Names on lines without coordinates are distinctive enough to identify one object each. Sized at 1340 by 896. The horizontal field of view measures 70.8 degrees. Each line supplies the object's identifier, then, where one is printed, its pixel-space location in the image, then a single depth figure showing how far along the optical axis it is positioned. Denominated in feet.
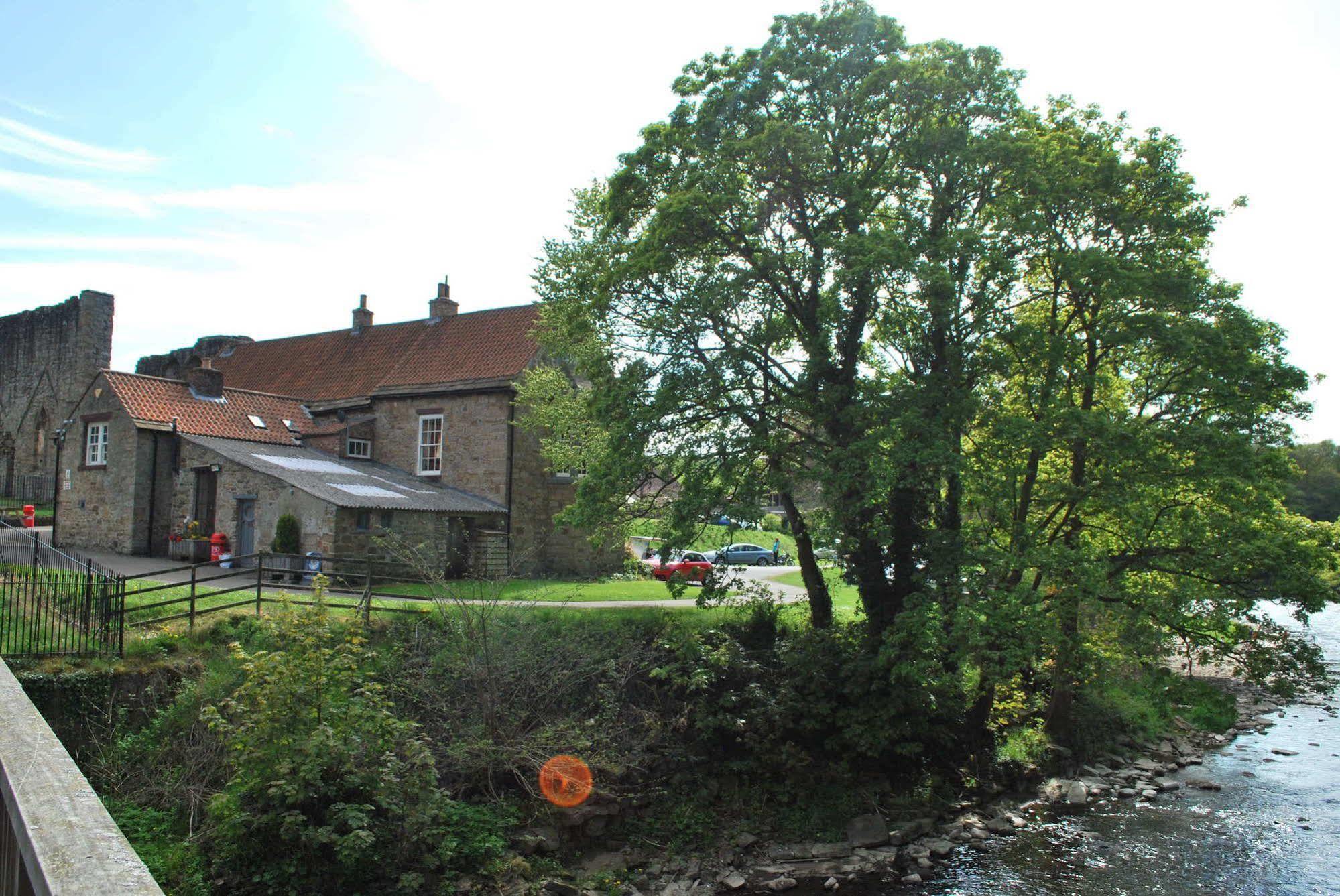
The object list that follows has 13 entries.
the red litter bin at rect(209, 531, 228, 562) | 81.56
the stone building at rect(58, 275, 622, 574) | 82.23
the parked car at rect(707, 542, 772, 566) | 140.67
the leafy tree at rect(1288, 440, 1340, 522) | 180.75
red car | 90.01
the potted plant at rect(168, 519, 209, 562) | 84.48
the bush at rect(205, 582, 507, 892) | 35.96
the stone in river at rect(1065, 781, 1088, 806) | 54.29
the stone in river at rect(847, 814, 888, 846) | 48.62
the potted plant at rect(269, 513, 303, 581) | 76.79
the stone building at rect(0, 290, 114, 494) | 137.39
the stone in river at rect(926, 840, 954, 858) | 47.21
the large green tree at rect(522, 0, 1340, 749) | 47.91
